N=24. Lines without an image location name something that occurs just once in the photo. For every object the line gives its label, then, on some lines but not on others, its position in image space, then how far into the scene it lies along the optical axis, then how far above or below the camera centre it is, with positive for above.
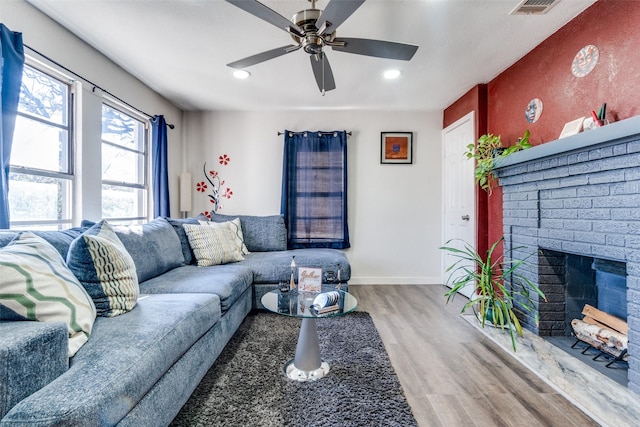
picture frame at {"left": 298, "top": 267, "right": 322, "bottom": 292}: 2.00 -0.46
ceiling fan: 1.42 +0.99
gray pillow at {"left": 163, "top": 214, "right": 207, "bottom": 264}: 2.80 -0.27
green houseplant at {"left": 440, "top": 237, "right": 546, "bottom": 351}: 2.27 -0.67
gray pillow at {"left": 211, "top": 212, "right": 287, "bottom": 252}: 3.53 -0.24
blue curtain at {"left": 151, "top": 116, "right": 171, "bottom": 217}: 3.29 +0.51
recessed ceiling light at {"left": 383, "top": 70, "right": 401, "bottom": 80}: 2.81 +1.33
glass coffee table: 1.70 -0.68
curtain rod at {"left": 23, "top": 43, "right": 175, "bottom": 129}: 1.99 +1.06
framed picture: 4.00 +0.87
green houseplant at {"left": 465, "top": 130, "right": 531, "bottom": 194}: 2.61 +0.51
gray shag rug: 1.42 -0.98
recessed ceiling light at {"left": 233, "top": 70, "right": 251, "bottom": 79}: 2.83 +1.34
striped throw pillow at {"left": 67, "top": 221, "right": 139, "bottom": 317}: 1.41 -0.30
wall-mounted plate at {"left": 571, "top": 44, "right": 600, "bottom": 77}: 1.92 +1.01
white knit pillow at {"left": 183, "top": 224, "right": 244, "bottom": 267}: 2.78 -0.33
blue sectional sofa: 0.84 -0.53
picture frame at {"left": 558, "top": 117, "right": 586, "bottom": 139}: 1.92 +0.56
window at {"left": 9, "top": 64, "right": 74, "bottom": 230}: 2.00 +0.41
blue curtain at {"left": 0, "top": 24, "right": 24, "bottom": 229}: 1.68 +0.69
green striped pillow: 1.03 -0.29
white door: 3.29 +0.28
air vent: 1.84 +1.30
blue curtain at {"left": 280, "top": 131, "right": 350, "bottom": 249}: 3.91 +0.29
